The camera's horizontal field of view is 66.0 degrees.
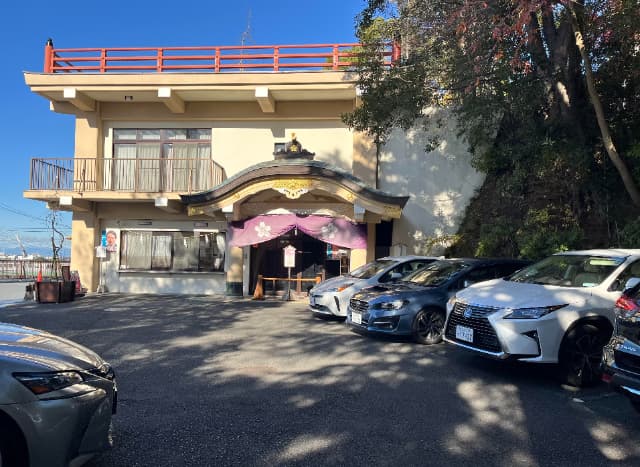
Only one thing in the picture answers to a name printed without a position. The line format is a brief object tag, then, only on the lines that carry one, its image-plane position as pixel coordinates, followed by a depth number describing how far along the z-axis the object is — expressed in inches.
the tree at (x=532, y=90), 387.2
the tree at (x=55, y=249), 634.8
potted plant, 552.1
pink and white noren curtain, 585.3
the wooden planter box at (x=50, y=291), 551.8
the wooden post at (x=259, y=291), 617.9
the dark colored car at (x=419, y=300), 327.0
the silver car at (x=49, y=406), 114.0
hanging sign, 589.0
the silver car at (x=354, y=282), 421.7
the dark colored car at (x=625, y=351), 165.3
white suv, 225.3
